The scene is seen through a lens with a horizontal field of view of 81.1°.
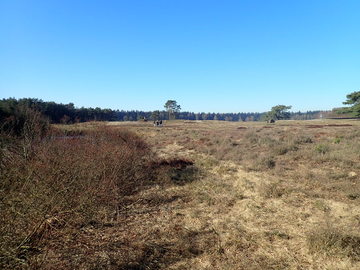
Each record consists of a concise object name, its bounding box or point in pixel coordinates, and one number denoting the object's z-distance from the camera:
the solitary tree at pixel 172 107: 97.54
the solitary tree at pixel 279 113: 99.82
